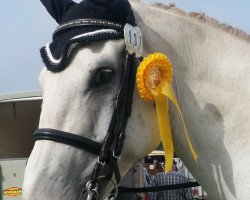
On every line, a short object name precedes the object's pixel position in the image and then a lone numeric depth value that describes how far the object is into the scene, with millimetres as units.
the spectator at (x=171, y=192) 7910
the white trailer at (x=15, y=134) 9180
